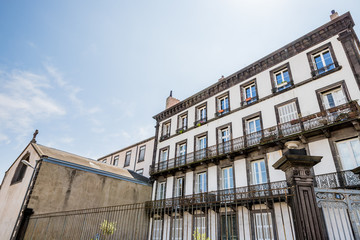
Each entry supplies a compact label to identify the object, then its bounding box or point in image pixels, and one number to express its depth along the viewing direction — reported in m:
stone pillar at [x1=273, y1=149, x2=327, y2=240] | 3.87
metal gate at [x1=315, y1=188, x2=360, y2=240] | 4.14
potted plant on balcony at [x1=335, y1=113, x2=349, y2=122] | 11.53
